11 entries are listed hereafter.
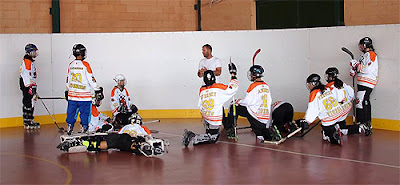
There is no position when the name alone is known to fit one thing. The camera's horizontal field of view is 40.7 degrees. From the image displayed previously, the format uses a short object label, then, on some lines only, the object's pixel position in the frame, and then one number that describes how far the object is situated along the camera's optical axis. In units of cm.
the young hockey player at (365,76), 902
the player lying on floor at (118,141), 719
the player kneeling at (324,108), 777
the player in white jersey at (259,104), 816
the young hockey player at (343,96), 827
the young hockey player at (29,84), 1017
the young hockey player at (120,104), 1015
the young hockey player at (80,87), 854
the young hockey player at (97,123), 882
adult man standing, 927
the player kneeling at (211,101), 783
